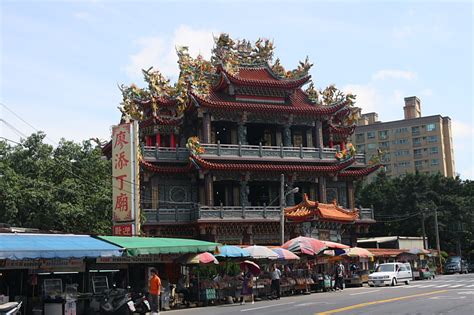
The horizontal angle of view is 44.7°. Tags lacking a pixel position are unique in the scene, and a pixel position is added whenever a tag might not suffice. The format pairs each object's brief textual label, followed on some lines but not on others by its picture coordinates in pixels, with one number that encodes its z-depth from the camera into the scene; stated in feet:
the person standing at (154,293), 61.16
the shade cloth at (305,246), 97.97
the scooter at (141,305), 62.03
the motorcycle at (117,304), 57.62
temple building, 129.80
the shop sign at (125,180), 84.53
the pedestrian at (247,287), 83.66
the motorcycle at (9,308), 47.83
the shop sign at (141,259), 70.54
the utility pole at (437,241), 196.81
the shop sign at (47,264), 60.80
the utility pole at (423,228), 195.52
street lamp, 106.56
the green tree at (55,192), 106.63
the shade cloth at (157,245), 64.95
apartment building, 355.56
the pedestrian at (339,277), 108.68
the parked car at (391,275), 118.52
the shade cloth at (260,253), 86.17
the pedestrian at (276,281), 87.81
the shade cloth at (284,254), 91.40
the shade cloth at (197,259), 77.30
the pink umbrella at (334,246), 104.37
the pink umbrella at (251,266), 89.20
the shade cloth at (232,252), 82.53
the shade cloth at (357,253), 114.21
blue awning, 53.72
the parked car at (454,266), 198.90
